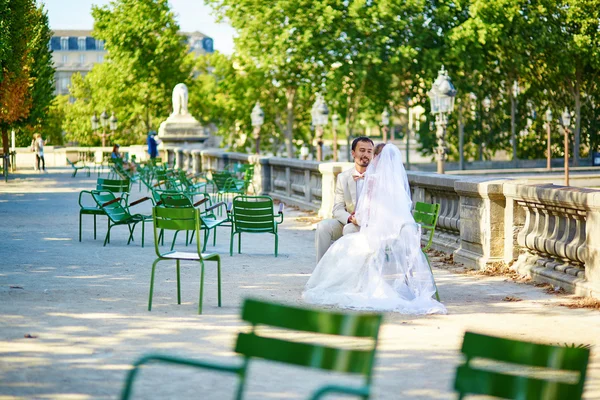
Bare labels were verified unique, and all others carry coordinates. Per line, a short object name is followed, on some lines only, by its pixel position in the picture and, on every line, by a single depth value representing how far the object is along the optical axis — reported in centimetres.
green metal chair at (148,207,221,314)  971
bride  997
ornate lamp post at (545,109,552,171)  4859
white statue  4200
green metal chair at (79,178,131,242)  1770
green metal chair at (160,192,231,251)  1357
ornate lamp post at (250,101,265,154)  4528
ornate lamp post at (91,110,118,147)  6534
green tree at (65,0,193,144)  6425
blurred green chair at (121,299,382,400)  431
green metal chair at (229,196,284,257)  1404
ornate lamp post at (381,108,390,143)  6981
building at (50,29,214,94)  17212
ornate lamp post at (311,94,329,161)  4129
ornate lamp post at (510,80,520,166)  5284
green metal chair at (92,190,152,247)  1507
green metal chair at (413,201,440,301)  1113
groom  1114
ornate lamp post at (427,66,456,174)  2959
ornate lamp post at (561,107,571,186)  5198
